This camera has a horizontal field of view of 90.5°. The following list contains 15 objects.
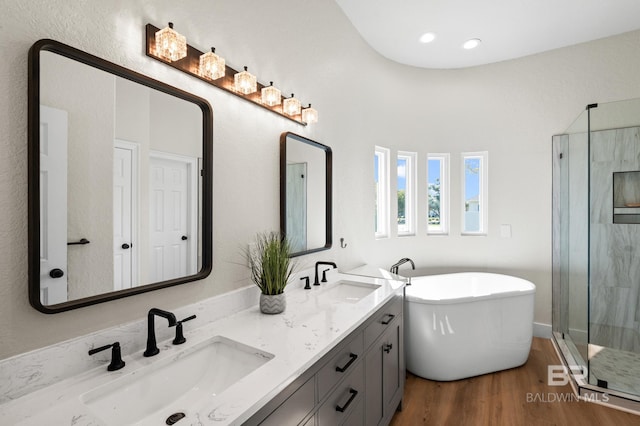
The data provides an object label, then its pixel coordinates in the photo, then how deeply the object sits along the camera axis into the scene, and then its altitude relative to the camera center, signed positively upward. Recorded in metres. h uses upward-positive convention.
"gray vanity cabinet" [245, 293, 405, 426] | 0.97 -0.68
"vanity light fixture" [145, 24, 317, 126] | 1.17 +0.61
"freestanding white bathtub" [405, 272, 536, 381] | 2.38 -0.93
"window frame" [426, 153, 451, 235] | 3.61 +0.26
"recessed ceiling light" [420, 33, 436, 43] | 2.93 +1.64
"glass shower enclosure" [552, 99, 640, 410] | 2.55 -0.21
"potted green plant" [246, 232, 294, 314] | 1.50 -0.31
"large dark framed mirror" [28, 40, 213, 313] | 0.89 +0.10
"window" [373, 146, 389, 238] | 3.41 +0.22
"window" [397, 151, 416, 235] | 3.62 +0.23
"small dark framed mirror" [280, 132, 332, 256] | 1.91 +0.12
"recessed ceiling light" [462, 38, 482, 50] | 2.99 +1.62
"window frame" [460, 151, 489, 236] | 3.48 +0.25
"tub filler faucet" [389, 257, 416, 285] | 2.64 -0.48
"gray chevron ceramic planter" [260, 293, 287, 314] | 1.50 -0.44
